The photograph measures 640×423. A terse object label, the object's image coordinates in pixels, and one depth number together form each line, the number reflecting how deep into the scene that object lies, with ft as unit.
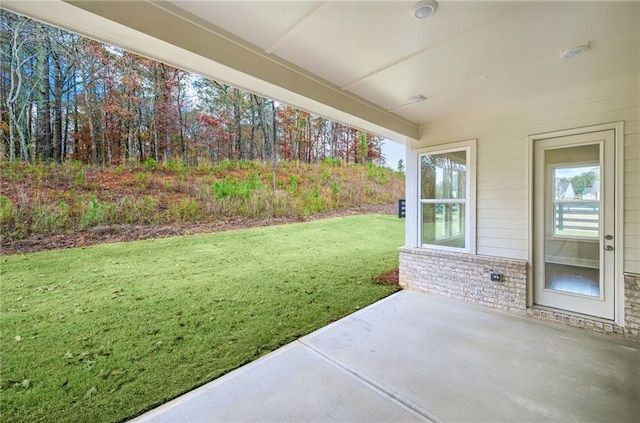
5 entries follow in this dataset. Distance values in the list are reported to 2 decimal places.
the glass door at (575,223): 9.34
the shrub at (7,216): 16.70
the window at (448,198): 12.51
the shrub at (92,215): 19.72
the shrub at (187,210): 24.64
